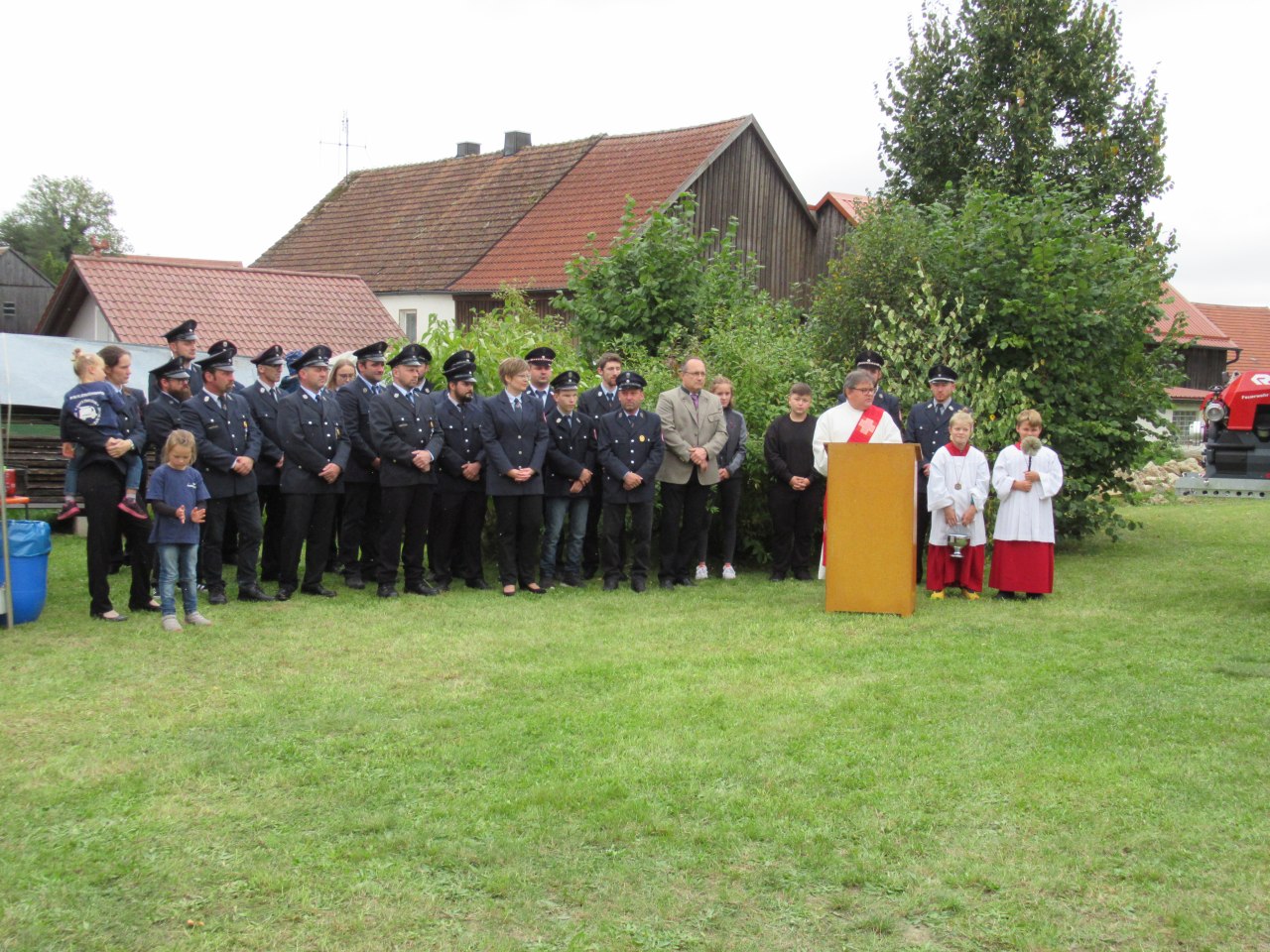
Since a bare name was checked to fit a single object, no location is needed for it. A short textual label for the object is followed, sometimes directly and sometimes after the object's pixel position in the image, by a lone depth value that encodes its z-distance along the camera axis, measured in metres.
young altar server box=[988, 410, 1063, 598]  11.04
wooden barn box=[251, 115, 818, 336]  29.75
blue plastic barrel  9.06
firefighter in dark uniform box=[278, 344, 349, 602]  10.50
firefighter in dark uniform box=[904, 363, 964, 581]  12.01
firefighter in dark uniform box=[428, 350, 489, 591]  11.23
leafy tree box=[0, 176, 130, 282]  90.81
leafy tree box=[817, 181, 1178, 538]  13.95
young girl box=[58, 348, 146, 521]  9.51
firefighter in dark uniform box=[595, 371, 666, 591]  11.41
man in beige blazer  11.74
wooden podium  10.19
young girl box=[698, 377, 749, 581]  12.11
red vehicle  10.54
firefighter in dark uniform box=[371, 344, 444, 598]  10.72
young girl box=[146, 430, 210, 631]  9.06
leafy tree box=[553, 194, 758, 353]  16.58
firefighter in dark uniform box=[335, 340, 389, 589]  11.14
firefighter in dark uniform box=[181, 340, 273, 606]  10.00
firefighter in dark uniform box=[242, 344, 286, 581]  10.74
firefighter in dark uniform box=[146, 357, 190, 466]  10.09
